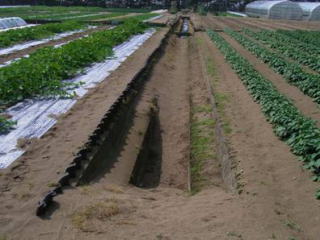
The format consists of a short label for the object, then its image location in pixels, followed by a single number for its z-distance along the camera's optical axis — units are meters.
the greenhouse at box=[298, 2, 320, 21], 37.06
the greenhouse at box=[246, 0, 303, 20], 37.85
